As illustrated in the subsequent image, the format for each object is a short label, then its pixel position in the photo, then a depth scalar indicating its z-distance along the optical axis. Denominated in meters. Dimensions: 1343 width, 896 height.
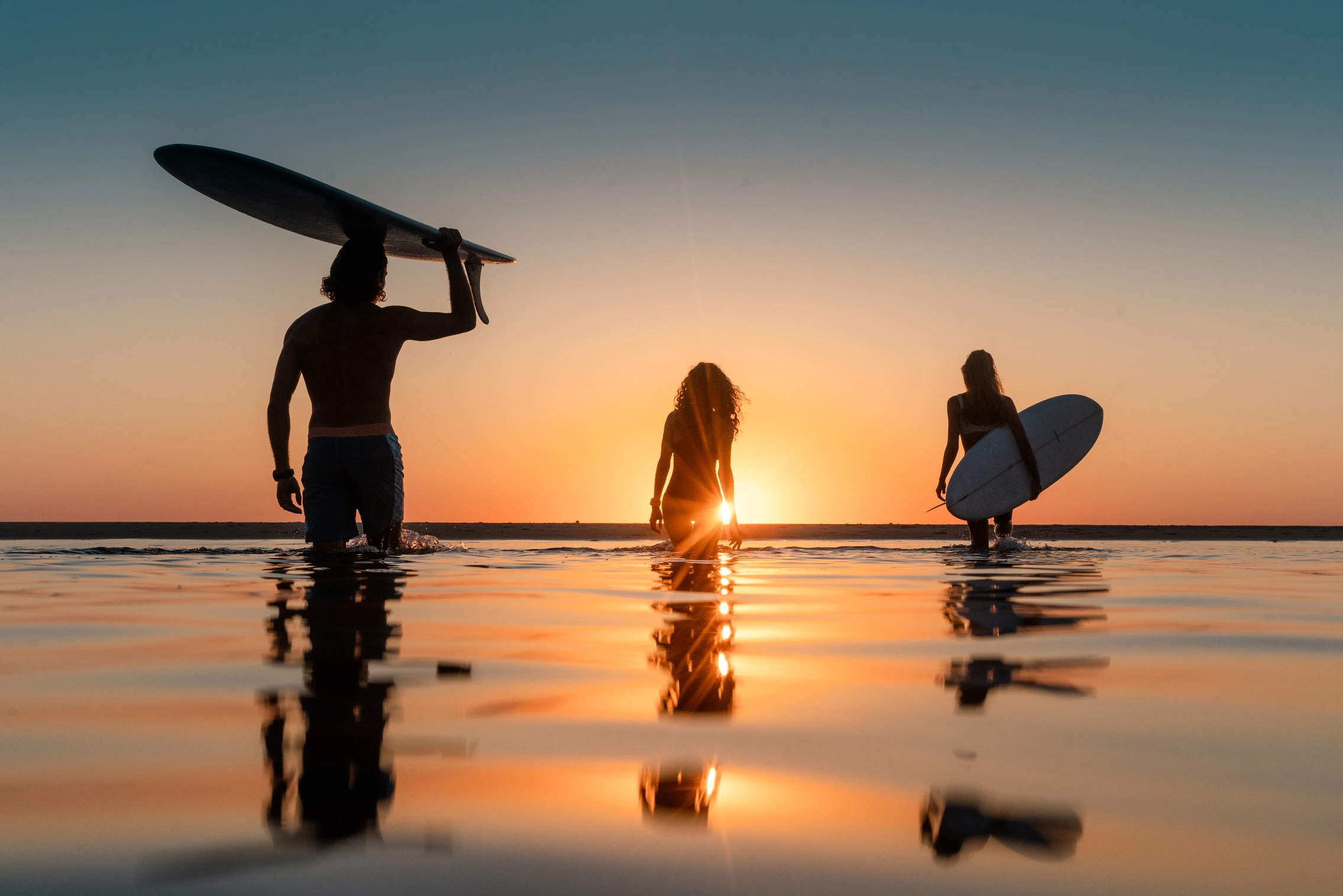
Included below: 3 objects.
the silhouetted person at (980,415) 9.09
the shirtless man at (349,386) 4.78
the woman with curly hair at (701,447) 8.57
